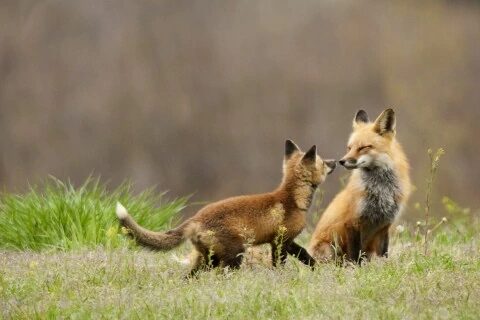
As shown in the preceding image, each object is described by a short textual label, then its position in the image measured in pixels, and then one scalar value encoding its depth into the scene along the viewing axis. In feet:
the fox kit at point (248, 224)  45.21
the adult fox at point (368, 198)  51.31
